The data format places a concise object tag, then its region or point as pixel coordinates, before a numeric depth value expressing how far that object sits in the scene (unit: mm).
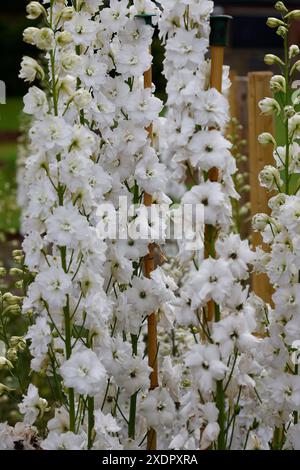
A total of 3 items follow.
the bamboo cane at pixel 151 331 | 2494
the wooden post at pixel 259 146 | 3721
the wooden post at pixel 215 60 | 2201
